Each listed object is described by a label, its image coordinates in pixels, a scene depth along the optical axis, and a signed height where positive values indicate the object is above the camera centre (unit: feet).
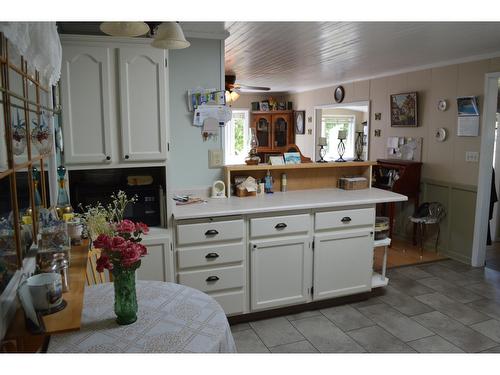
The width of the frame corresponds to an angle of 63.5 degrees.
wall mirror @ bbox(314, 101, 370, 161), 27.86 +1.03
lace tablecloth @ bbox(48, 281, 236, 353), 4.24 -2.13
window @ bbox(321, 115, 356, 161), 28.12 +0.80
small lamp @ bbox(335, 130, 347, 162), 13.75 +0.19
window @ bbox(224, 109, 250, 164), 28.45 +0.29
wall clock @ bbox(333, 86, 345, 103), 21.47 +2.51
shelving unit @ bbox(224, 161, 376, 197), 10.93 -0.92
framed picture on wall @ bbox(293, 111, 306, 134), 26.21 +1.25
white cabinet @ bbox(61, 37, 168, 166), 8.06 +0.78
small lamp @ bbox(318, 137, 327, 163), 12.53 -0.05
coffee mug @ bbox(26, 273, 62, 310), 4.11 -1.55
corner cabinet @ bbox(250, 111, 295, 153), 27.27 +0.83
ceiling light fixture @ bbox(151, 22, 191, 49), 5.71 +1.47
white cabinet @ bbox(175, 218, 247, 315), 8.98 -2.67
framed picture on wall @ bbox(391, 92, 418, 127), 16.33 +1.32
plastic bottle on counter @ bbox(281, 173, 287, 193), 11.42 -1.18
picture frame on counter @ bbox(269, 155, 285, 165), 11.21 -0.55
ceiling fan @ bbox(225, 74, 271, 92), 16.55 +2.34
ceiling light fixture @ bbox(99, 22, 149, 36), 5.27 +1.47
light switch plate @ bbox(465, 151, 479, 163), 13.83 -0.52
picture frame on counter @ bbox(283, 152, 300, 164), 11.51 -0.49
